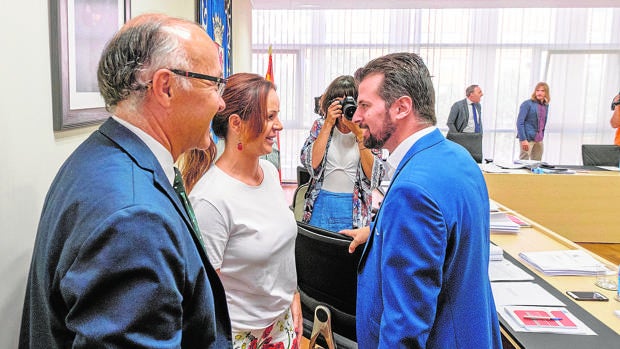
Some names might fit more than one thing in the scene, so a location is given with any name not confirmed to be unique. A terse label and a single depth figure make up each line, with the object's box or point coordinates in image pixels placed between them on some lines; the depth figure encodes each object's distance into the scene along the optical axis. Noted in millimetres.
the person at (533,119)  6840
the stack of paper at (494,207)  2969
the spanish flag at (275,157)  3290
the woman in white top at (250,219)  1271
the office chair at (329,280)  1614
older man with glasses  612
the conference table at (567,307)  1416
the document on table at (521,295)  1700
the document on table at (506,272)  1946
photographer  2490
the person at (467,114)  6809
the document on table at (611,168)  5105
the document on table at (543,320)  1480
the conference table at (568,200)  4691
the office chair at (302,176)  3715
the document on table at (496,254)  2139
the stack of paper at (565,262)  2014
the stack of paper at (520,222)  2838
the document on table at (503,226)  2658
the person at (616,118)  5324
